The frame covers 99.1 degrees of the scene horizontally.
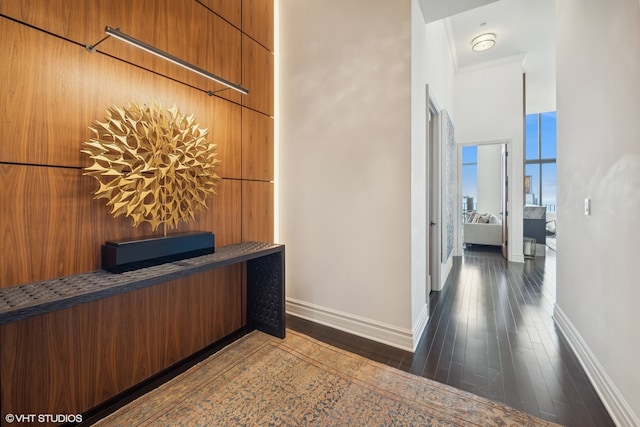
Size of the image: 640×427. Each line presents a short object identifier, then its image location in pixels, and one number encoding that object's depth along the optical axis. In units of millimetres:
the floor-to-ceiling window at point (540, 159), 9062
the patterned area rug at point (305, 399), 1555
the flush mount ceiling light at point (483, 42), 4824
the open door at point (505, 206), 5566
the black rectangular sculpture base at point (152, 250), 1579
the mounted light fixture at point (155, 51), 1462
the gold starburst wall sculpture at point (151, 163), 1609
